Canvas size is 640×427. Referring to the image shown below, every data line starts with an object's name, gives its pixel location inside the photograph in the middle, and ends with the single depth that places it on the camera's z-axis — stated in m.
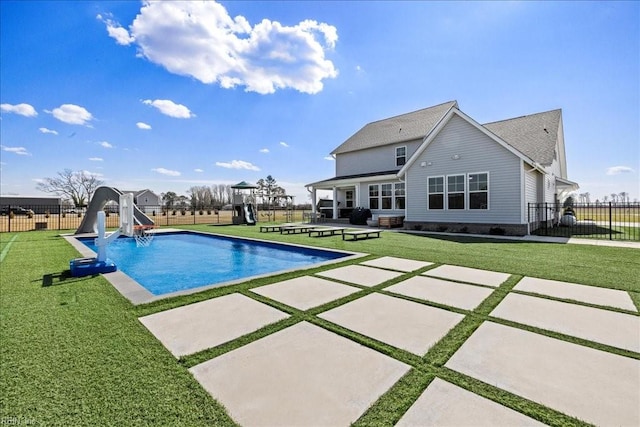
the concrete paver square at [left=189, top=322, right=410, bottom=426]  1.86
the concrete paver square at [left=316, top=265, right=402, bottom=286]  5.17
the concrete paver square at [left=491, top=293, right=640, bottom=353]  2.91
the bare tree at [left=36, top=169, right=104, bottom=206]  52.88
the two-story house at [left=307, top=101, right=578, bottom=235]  12.30
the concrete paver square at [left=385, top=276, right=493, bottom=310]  4.04
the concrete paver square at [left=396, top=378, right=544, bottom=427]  1.76
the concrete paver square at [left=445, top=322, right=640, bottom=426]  1.91
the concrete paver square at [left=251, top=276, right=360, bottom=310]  4.11
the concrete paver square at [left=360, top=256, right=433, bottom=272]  6.21
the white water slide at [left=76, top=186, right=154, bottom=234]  9.74
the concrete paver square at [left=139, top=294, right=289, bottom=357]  2.88
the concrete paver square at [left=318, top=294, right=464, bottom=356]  2.90
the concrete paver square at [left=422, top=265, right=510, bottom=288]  5.06
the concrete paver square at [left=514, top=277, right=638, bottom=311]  3.93
